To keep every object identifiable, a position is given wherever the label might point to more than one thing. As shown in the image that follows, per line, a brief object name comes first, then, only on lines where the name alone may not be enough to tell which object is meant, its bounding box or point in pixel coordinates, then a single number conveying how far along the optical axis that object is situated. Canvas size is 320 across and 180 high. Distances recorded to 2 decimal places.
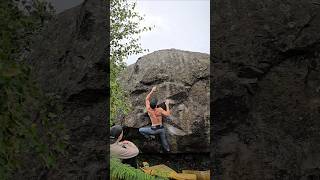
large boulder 13.27
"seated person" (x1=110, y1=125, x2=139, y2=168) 10.54
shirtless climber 13.28
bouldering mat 10.72
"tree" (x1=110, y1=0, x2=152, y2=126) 13.59
